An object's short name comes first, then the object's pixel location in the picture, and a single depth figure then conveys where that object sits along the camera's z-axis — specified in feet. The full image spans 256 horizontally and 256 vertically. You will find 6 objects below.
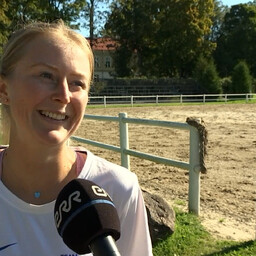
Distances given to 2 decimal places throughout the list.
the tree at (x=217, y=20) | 213.66
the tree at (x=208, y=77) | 131.52
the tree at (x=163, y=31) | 159.22
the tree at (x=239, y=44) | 180.86
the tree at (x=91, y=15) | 160.58
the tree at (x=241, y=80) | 129.90
